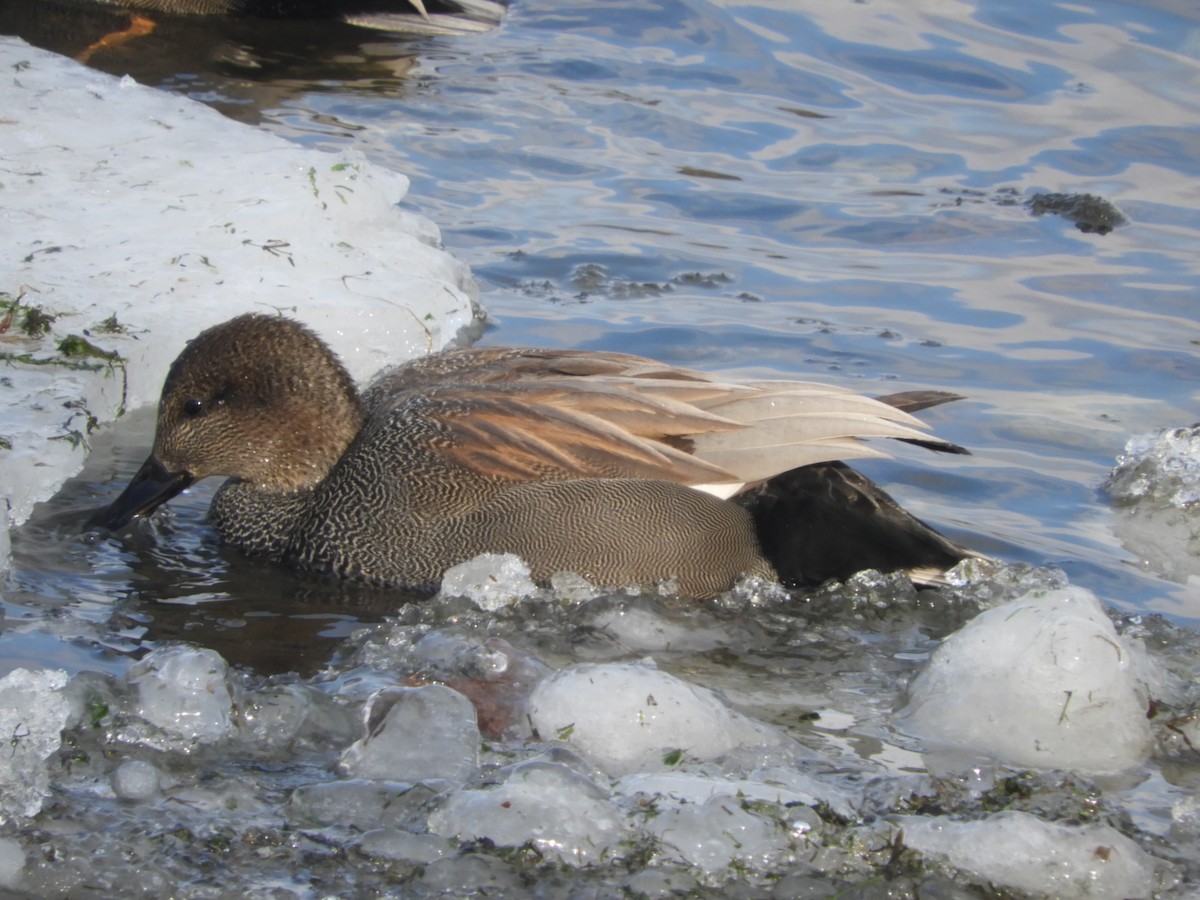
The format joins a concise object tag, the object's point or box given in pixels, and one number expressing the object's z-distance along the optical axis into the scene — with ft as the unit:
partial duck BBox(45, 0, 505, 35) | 67.41
